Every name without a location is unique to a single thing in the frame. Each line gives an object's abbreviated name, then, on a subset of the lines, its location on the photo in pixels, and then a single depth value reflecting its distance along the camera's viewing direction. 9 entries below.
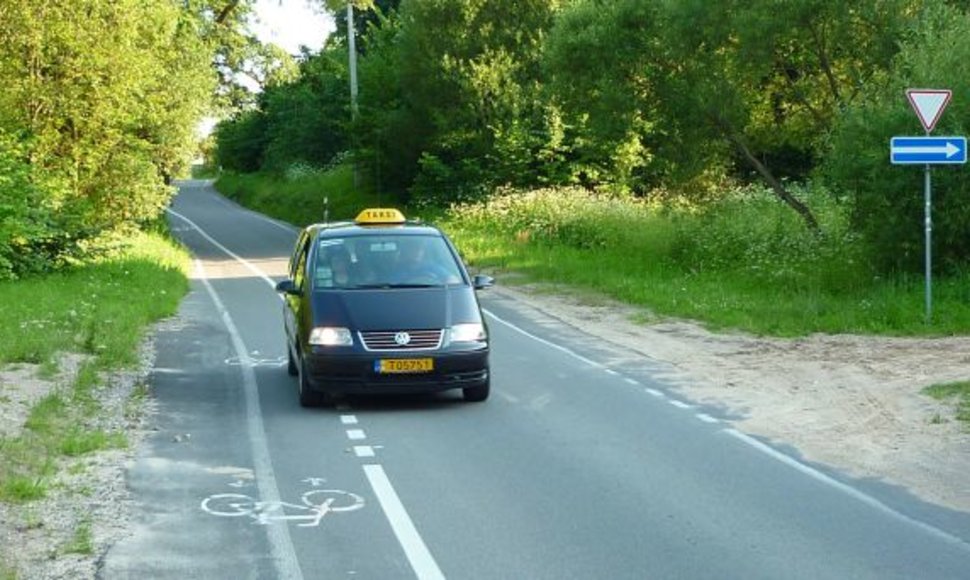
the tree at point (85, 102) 29.95
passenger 13.20
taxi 12.17
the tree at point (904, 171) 19.33
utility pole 48.79
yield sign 16.73
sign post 16.67
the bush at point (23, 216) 24.80
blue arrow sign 16.67
